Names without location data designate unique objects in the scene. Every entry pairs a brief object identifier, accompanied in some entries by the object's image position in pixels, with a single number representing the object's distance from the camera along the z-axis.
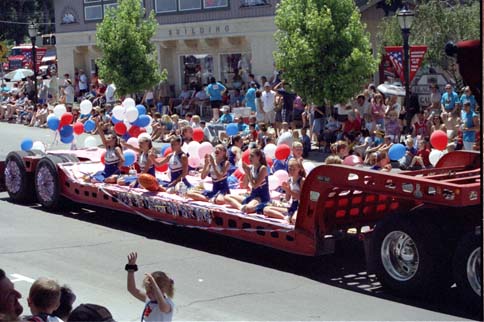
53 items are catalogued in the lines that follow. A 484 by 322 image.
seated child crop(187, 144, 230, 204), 12.09
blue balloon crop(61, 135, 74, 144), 16.61
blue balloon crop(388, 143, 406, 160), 12.50
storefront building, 29.41
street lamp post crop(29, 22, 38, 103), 31.73
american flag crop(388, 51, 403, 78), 21.03
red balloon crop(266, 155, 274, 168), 13.83
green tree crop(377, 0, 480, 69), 22.28
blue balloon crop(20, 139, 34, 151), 15.91
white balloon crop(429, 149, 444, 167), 13.53
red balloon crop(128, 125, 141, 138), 16.46
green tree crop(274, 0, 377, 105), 20.98
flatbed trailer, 8.77
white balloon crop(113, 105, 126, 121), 16.27
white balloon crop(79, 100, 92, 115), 19.30
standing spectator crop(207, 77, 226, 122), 27.20
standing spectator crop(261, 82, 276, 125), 23.53
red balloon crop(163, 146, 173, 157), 14.41
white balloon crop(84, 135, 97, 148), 17.08
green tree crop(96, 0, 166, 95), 28.23
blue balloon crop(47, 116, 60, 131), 16.37
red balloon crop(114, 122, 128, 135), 16.17
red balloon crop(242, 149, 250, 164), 12.95
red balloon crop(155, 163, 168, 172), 13.73
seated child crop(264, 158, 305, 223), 10.65
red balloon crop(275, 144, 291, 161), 12.98
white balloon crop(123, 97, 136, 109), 16.91
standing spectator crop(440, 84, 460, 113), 19.70
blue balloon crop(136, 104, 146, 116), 17.76
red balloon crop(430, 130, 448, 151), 12.97
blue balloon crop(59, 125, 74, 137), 16.55
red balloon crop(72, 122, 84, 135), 16.67
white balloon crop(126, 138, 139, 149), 14.76
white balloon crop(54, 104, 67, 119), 16.58
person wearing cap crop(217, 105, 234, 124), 22.80
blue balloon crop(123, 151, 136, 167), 13.95
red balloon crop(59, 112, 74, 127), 16.50
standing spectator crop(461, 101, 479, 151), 17.44
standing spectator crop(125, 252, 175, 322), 6.46
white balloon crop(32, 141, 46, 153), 15.78
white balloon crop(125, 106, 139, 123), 16.19
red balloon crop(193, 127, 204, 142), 16.00
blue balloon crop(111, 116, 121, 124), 16.45
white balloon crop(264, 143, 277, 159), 13.98
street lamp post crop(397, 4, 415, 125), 19.19
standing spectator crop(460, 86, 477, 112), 18.60
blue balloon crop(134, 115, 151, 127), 16.48
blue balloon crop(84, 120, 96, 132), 17.45
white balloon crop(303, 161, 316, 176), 12.24
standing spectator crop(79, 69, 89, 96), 35.56
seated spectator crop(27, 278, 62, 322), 5.27
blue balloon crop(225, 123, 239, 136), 18.44
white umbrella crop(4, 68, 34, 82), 45.44
